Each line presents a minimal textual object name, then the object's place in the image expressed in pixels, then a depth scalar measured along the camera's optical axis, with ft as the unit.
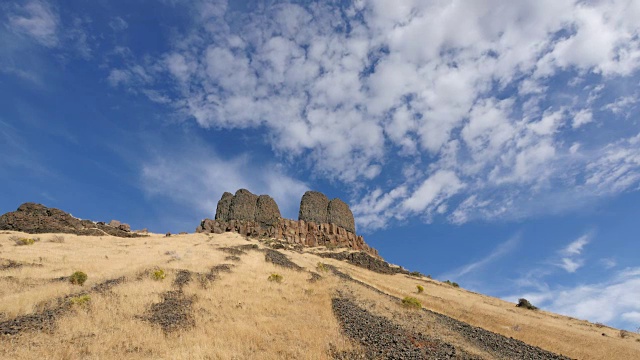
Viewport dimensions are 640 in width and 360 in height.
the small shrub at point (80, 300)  60.01
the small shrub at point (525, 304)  168.35
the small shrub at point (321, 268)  133.22
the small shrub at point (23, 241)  128.31
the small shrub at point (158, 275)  85.85
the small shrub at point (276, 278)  98.04
